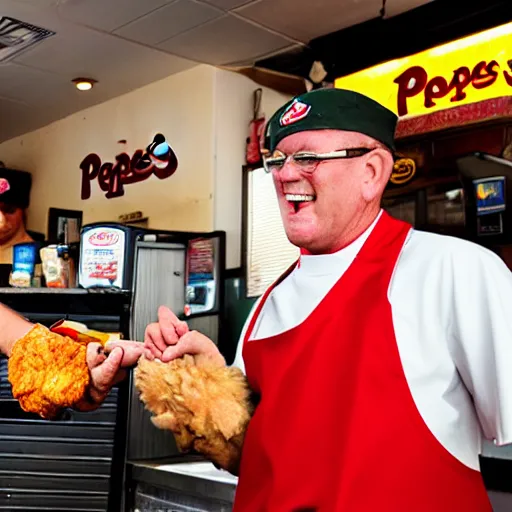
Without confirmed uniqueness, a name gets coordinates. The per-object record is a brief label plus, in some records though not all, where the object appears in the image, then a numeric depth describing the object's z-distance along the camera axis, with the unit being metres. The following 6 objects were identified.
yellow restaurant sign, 3.35
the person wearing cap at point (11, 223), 5.18
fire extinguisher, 4.52
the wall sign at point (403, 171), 3.58
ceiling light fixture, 4.89
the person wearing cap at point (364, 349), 1.18
